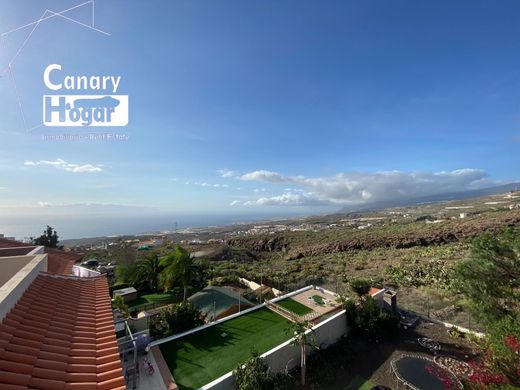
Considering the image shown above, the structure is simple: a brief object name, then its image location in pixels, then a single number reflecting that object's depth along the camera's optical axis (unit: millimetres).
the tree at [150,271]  23938
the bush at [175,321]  14586
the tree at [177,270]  20547
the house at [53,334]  3967
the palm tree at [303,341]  12609
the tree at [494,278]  12430
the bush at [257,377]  10383
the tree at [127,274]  23797
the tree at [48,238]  33353
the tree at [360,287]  18219
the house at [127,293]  20766
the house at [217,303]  17000
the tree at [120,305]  15330
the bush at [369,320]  16422
